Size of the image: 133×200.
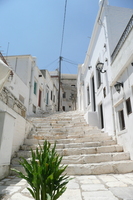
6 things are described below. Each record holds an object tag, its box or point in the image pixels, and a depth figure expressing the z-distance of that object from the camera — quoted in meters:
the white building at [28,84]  11.23
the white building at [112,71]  5.28
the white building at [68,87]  30.72
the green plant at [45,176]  1.64
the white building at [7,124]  3.77
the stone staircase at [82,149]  4.31
